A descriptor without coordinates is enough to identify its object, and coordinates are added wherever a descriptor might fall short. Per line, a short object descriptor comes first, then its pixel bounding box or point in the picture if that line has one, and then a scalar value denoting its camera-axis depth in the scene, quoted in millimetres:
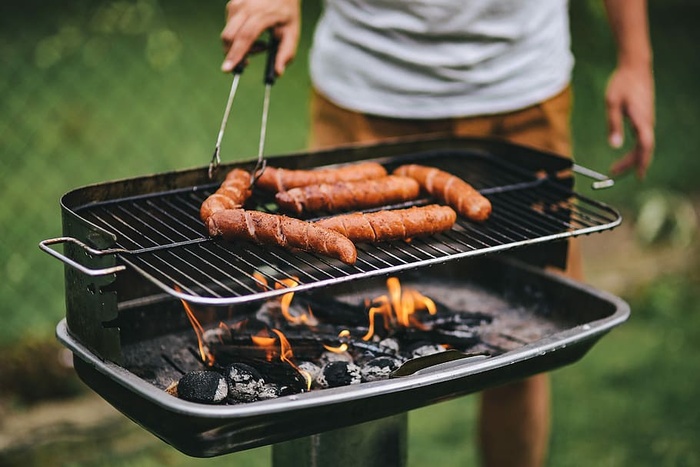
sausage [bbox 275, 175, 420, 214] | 2490
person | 3072
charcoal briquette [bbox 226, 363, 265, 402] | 2164
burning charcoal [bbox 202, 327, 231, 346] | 2516
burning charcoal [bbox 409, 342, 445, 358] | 2453
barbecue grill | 1971
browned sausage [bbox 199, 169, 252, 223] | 2328
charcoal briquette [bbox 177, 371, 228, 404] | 2094
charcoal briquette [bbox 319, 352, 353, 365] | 2391
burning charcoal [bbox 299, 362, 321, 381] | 2307
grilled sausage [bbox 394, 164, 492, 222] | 2510
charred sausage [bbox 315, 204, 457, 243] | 2312
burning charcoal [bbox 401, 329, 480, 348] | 2545
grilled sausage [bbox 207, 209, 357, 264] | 2186
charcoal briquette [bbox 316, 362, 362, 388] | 2250
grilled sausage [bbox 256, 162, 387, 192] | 2582
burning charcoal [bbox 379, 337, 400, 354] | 2494
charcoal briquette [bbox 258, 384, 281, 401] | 2166
